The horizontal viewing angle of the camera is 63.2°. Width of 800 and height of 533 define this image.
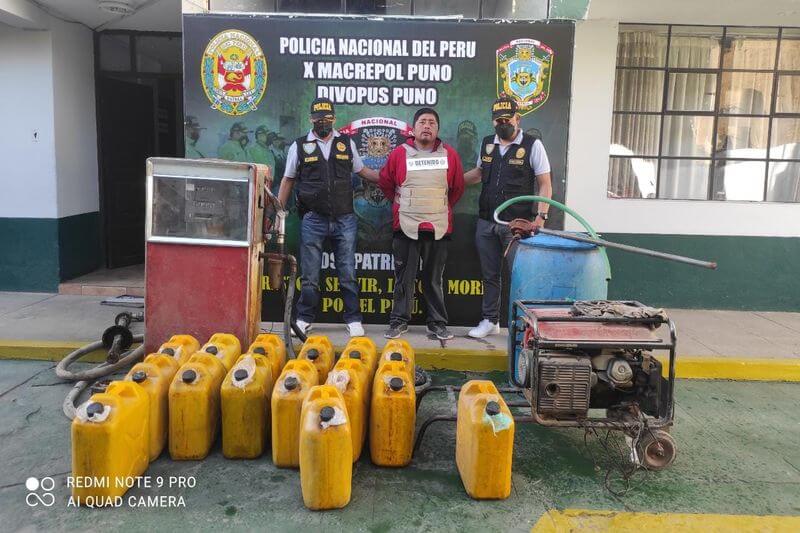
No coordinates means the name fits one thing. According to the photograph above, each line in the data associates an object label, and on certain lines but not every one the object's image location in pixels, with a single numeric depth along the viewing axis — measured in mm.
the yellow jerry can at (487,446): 3359
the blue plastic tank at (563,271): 4656
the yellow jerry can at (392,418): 3703
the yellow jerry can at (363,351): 4309
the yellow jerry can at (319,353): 4348
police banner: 6137
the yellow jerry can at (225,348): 4254
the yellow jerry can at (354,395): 3689
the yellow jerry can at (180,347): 4285
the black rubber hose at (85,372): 4652
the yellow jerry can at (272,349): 4254
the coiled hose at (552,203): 4546
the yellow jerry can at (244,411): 3777
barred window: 7371
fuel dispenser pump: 4879
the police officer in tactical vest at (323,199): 5883
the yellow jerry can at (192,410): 3734
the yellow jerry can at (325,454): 3205
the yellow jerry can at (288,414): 3619
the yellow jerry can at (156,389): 3707
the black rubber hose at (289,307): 5035
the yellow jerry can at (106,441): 3201
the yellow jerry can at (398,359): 4131
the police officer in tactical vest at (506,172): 5898
